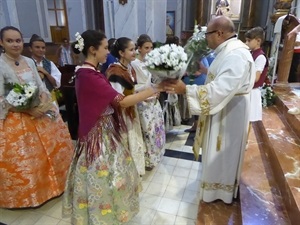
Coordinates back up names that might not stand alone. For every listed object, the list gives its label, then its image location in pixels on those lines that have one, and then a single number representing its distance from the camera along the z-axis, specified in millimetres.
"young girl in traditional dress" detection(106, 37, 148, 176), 2053
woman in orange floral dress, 1924
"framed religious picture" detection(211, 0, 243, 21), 9445
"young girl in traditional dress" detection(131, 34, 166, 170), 2506
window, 6849
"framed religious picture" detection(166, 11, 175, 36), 10203
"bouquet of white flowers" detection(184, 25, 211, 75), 1766
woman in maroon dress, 1383
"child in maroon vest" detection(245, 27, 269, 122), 2574
